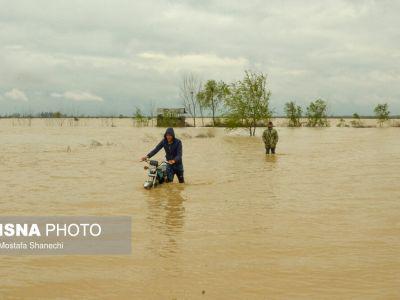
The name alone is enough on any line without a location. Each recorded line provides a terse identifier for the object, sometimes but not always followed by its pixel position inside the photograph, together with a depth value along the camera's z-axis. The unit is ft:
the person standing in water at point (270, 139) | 60.13
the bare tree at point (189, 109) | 172.61
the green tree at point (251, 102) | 116.06
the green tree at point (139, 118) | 190.70
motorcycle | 34.84
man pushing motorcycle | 35.59
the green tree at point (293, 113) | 184.49
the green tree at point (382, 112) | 193.06
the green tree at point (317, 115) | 185.57
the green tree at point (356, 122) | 204.74
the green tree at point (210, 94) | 170.50
